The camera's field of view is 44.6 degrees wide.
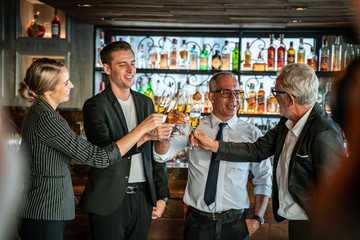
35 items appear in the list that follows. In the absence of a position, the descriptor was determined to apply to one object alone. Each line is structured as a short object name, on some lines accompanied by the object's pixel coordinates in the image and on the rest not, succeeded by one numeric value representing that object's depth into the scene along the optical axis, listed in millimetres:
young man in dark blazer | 2422
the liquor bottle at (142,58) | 4977
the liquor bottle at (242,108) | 4831
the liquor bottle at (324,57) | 4730
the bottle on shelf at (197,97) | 4950
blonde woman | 2168
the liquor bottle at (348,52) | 4611
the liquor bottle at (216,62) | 4871
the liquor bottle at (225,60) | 4844
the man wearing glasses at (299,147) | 1978
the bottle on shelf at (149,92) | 5027
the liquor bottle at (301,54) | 4767
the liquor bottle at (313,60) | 4730
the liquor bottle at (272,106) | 4832
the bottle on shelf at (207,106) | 4887
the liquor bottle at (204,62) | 4898
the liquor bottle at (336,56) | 4727
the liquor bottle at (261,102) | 4852
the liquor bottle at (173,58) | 4877
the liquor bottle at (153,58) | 4922
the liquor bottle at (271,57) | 4816
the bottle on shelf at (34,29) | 4945
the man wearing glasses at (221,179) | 2463
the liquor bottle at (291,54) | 4730
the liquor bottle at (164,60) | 4887
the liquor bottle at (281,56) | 4789
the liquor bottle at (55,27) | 4781
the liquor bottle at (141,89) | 4930
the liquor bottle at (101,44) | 4787
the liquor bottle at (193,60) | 4887
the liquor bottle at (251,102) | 4844
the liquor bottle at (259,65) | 4824
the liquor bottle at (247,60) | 4883
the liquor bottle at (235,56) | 4895
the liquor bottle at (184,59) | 4898
